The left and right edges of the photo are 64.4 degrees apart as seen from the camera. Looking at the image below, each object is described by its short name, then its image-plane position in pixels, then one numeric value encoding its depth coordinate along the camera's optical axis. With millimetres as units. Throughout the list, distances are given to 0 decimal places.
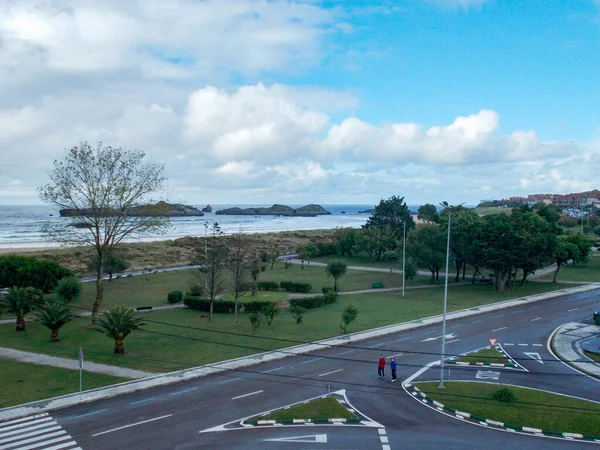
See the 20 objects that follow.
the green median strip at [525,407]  19016
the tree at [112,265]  54897
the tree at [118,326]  28641
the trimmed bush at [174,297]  44844
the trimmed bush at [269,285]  50441
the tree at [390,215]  91812
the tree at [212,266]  38656
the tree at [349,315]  33812
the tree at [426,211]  144175
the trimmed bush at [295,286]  49531
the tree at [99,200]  37406
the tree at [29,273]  43594
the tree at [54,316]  31109
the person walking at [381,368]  24627
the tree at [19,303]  34219
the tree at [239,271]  39594
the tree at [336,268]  50625
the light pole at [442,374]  23109
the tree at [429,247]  56062
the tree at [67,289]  41625
